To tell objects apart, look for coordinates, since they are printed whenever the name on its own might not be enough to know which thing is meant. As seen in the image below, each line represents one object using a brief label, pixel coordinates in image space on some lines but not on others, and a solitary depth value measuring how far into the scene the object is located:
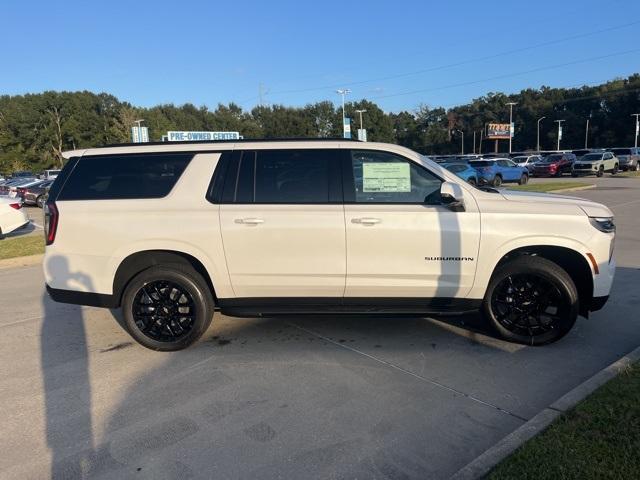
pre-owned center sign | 34.38
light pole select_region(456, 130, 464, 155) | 112.74
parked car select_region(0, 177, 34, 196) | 24.87
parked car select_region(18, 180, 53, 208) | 23.88
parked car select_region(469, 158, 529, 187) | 27.61
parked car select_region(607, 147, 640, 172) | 40.54
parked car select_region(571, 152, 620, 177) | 34.25
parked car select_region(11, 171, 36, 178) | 46.71
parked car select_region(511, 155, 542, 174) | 38.56
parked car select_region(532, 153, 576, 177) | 36.66
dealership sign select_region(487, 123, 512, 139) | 83.69
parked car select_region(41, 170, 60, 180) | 35.56
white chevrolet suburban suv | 4.34
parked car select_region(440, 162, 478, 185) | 25.61
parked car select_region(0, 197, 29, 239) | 12.61
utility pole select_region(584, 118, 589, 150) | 89.75
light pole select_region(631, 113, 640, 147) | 76.01
